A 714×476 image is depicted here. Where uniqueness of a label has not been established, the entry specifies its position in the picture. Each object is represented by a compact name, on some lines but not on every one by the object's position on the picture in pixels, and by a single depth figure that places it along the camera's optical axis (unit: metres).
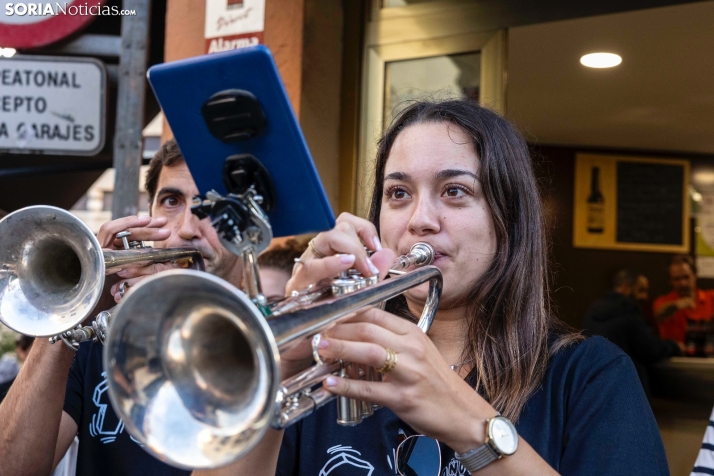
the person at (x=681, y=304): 5.97
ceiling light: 4.47
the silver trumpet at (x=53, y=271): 1.85
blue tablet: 1.11
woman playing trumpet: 1.26
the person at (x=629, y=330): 4.83
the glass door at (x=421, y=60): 3.53
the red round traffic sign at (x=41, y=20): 3.61
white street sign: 3.29
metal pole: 3.04
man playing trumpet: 2.00
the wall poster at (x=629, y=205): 6.47
